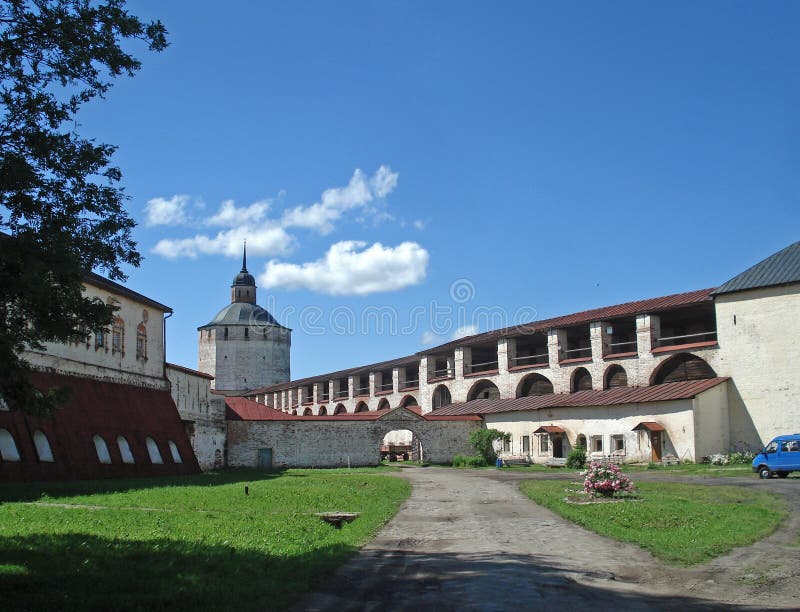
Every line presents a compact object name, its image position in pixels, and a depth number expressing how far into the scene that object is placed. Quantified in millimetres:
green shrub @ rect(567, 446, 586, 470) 38500
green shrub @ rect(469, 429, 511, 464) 45812
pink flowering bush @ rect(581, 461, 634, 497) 19062
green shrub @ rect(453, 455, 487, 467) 44128
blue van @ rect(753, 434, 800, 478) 26469
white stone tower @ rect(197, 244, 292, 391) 87750
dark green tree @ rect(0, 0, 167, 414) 8766
